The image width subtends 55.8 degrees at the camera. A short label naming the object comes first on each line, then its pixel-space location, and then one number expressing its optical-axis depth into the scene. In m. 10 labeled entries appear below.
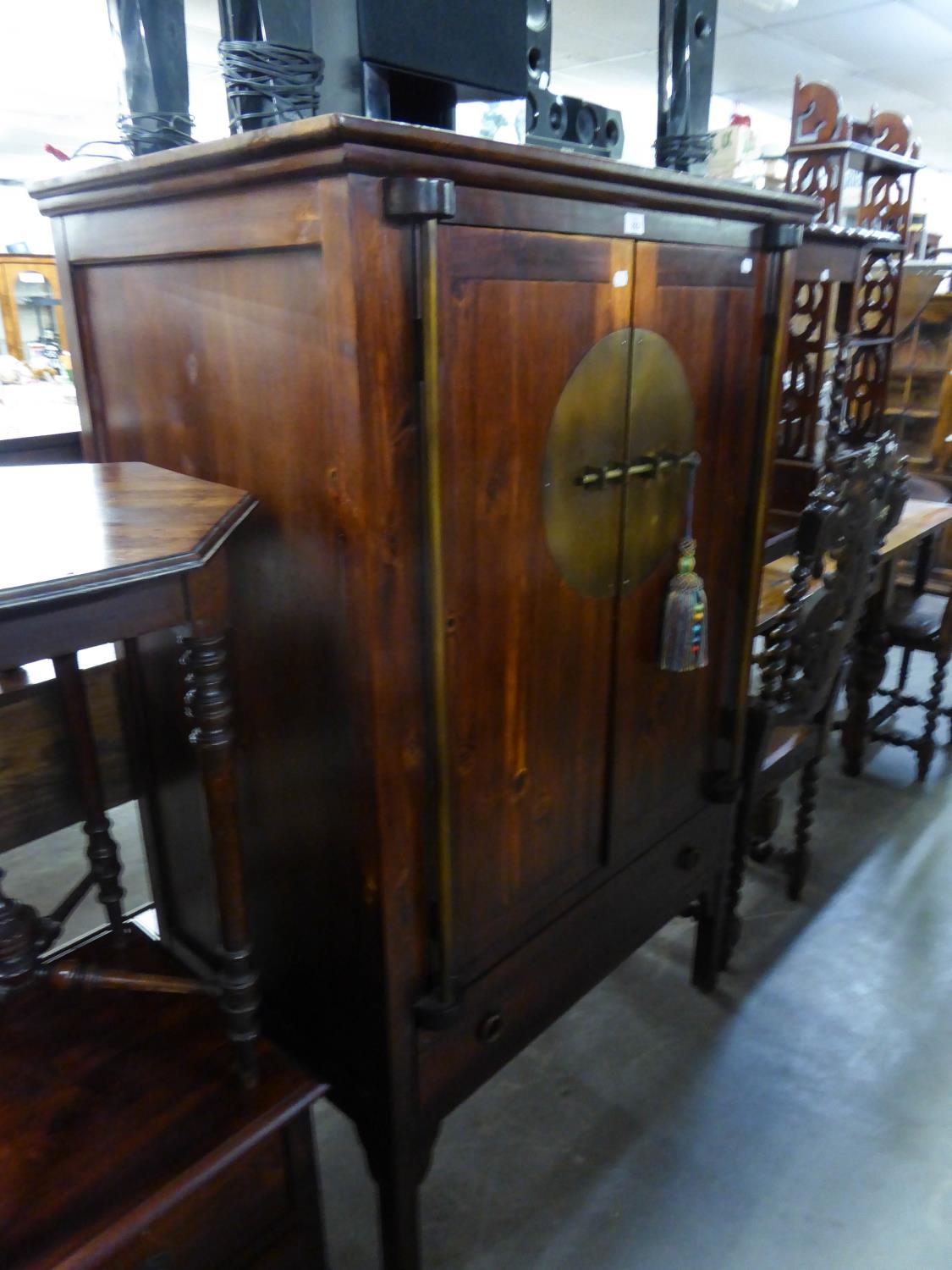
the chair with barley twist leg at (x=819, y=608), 1.82
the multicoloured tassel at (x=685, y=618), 1.42
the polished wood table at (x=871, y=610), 2.55
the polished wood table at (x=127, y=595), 0.78
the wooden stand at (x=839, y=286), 2.52
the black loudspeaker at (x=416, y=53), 1.03
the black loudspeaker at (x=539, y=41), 1.33
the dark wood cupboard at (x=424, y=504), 0.91
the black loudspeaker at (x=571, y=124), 1.32
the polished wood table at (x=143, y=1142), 0.94
